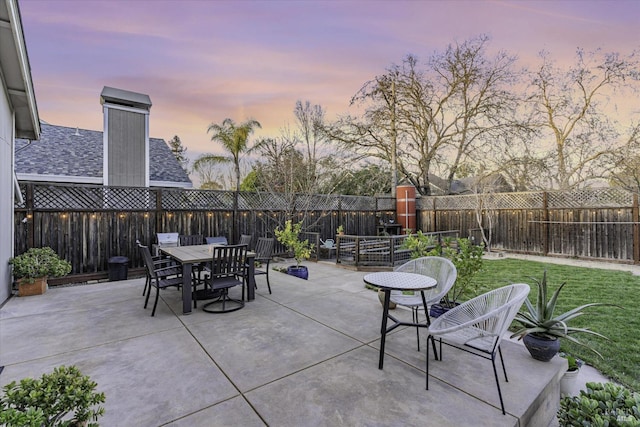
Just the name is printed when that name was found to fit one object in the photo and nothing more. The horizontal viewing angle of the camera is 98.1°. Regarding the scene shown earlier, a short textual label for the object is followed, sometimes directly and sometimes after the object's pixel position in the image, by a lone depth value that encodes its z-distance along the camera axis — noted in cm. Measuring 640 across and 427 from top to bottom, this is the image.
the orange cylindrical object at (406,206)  1159
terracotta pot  461
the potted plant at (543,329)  239
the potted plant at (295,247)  596
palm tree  1427
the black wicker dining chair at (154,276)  367
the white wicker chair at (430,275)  279
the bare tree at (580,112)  1129
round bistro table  232
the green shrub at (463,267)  329
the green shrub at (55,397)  117
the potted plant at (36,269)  459
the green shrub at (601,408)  138
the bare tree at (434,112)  1314
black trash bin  579
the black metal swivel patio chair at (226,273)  375
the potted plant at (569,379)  234
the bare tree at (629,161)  901
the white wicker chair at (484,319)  188
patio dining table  370
